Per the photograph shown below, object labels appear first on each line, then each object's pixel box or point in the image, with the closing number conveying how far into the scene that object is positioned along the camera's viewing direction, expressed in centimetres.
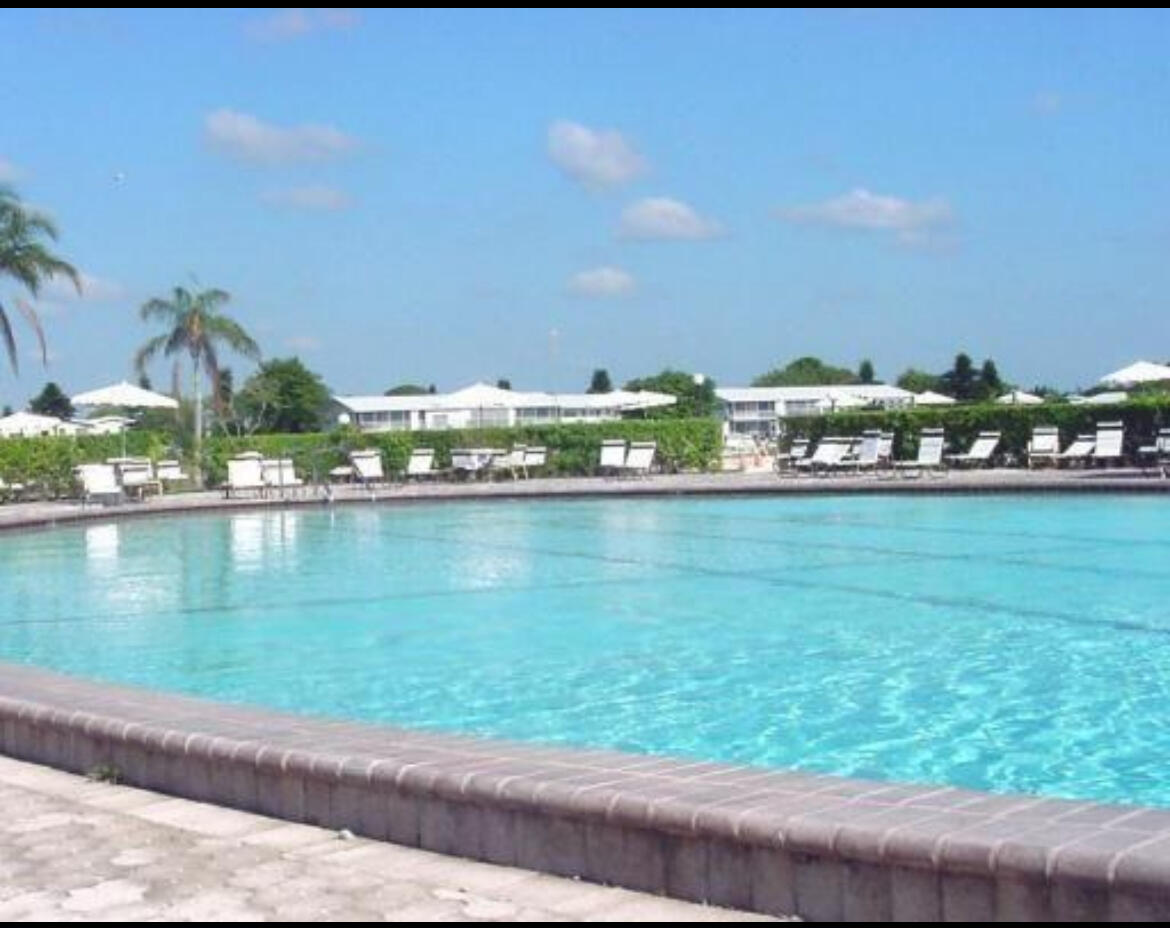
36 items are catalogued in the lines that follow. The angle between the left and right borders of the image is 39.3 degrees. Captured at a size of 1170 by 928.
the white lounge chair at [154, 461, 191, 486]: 2973
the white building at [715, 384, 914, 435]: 7569
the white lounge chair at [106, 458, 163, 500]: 2736
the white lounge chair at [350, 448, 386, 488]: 3009
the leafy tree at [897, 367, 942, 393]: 8488
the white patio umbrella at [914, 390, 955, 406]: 5322
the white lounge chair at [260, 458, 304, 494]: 2841
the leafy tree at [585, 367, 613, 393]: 9438
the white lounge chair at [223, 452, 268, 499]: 2783
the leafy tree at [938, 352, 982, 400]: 7248
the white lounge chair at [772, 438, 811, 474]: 3050
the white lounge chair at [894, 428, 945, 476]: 2834
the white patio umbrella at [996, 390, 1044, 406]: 4448
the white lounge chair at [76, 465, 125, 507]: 2633
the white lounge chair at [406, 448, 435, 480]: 3102
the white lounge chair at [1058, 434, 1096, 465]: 2780
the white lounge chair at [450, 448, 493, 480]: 3128
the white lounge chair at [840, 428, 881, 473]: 2873
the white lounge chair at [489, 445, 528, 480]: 3162
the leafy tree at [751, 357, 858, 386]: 10881
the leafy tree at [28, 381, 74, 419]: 7900
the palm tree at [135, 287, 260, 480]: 4381
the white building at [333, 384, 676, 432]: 4144
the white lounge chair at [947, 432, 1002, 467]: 2922
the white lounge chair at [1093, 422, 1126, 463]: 2727
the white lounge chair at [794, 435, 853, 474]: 2888
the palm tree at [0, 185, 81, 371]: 3319
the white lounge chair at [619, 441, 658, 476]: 3061
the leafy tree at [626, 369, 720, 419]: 6794
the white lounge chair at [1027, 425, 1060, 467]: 2833
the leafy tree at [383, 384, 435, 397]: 10009
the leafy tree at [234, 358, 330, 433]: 7425
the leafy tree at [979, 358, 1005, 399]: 6667
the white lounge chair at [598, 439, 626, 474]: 3064
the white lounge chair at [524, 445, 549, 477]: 3172
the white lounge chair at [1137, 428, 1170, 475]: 2555
